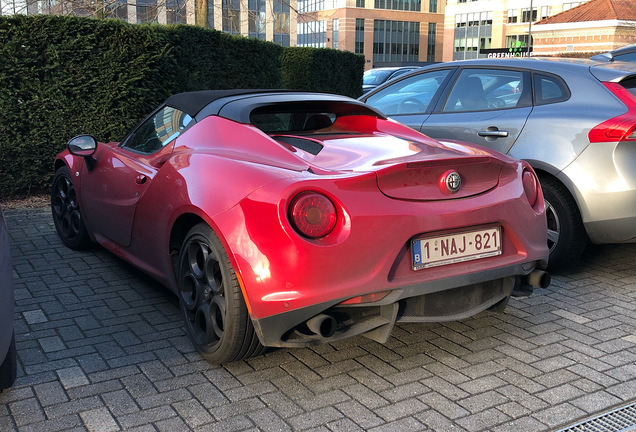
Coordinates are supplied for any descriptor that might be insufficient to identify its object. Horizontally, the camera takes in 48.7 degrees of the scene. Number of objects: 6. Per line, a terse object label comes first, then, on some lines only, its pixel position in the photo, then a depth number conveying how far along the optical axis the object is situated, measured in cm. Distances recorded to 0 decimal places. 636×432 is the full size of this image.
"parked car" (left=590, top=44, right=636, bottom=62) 895
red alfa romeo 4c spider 310
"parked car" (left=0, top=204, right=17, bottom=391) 284
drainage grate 297
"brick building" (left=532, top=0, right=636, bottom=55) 7381
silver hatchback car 474
